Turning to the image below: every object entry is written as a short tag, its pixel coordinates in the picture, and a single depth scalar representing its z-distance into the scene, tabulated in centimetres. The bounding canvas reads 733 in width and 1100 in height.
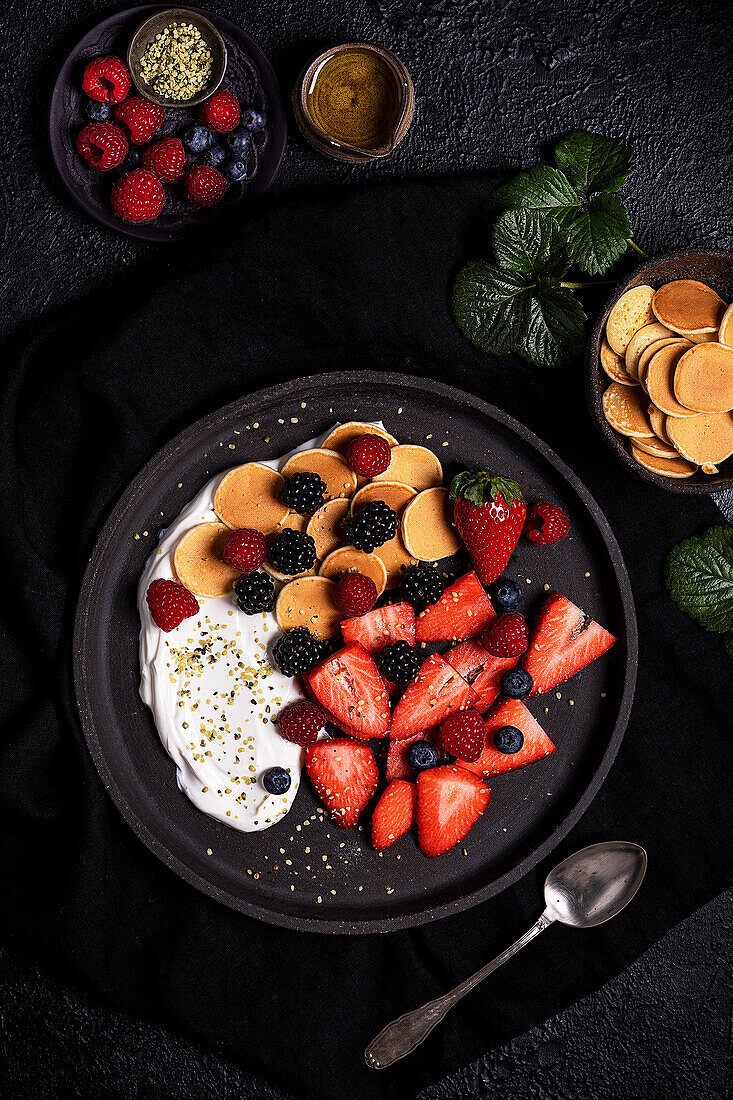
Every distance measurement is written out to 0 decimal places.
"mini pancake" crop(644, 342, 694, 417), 86
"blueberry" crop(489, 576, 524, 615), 88
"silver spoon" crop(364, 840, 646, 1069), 90
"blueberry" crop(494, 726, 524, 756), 87
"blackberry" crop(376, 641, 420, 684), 86
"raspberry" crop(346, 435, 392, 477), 85
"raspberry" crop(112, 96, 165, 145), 87
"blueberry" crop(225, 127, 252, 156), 88
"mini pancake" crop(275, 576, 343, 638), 87
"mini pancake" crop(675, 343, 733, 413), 85
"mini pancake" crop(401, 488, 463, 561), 87
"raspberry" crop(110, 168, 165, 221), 87
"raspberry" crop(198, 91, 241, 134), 88
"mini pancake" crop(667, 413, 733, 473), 86
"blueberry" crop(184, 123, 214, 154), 88
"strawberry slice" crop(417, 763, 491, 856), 87
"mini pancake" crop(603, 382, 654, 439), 87
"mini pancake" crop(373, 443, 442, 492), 88
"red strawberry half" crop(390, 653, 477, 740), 87
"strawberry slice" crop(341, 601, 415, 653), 86
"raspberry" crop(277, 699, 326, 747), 85
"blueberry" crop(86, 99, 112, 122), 87
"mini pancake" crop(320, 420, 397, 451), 87
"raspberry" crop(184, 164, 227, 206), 88
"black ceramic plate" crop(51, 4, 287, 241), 87
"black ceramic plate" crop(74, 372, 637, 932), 86
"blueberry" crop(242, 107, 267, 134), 89
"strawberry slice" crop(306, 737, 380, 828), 86
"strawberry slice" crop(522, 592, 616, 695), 88
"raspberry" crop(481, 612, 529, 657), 87
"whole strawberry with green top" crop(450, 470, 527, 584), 86
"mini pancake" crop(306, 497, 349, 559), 87
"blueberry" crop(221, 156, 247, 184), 89
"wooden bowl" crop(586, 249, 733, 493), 86
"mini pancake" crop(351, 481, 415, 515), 87
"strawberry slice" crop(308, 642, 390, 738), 86
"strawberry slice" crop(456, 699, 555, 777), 88
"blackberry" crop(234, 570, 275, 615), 85
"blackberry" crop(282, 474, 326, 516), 85
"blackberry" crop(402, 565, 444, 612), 87
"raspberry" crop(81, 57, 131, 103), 87
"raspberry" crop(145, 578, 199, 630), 85
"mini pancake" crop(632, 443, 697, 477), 87
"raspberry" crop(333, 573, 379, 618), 85
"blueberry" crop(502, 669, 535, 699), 87
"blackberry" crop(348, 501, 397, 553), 85
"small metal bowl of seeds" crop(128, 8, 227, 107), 87
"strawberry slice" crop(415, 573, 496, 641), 88
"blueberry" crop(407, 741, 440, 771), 87
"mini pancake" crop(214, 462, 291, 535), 86
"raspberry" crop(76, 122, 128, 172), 87
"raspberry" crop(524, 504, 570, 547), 88
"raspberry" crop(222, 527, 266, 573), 85
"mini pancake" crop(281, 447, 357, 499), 87
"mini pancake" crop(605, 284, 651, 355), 87
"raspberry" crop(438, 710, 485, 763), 86
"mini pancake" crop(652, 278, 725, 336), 87
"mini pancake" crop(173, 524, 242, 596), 86
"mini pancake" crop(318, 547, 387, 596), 87
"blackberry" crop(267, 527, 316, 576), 85
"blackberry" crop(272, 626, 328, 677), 85
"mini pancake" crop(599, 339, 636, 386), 87
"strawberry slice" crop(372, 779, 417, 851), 87
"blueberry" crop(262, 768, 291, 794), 85
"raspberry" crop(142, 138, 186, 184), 88
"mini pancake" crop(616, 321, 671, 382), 87
